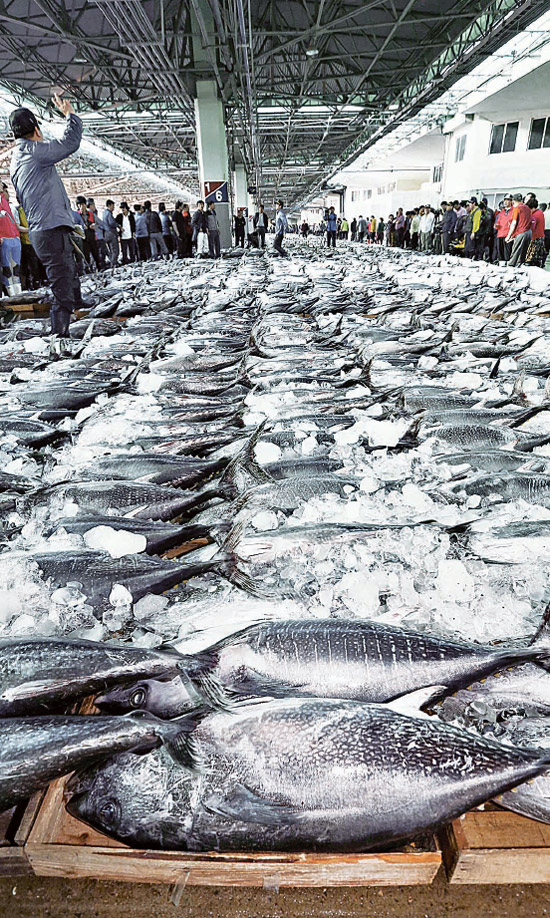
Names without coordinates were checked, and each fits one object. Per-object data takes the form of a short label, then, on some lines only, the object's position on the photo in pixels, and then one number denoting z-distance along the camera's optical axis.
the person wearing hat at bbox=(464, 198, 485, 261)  17.86
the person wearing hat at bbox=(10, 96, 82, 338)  5.28
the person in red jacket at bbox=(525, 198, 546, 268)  13.95
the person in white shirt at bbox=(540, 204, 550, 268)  20.17
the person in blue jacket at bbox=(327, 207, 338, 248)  27.25
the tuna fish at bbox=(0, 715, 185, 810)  1.07
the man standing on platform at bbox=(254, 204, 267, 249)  25.34
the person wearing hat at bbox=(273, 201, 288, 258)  21.13
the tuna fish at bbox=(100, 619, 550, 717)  1.33
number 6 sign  19.25
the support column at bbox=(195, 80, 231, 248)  18.78
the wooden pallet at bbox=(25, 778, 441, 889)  1.11
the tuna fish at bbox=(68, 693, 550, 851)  1.09
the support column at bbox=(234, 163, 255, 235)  40.53
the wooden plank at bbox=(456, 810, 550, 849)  1.17
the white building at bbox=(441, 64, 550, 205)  21.30
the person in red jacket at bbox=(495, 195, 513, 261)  14.88
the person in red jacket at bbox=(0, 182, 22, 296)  10.29
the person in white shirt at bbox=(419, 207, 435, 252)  22.75
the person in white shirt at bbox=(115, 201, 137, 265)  18.75
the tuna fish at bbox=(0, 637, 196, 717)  1.29
